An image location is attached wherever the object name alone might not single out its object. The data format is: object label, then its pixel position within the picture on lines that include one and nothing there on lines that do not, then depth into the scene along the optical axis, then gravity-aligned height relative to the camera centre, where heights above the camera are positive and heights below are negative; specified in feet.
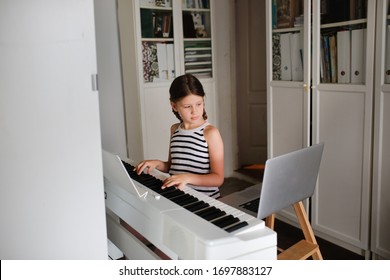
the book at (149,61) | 11.69 +0.42
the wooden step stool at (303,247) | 5.82 -2.57
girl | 5.76 -1.01
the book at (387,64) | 7.29 +0.05
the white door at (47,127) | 3.15 -0.38
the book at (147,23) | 11.55 +1.49
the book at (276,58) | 9.67 +0.31
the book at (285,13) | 9.25 +1.31
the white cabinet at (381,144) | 7.25 -1.39
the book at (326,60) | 8.50 +0.19
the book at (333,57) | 8.39 +0.25
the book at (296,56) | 9.12 +0.32
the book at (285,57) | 9.41 +0.32
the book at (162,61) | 11.92 +0.41
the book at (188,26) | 12.35 +1.45
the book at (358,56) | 7.86 +0.24
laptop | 4.69 -1.32
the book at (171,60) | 12.10 +0.44
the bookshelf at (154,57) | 11.31 +0.52
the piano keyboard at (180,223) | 3.40 -1.35
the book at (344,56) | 8.15 +0.25
